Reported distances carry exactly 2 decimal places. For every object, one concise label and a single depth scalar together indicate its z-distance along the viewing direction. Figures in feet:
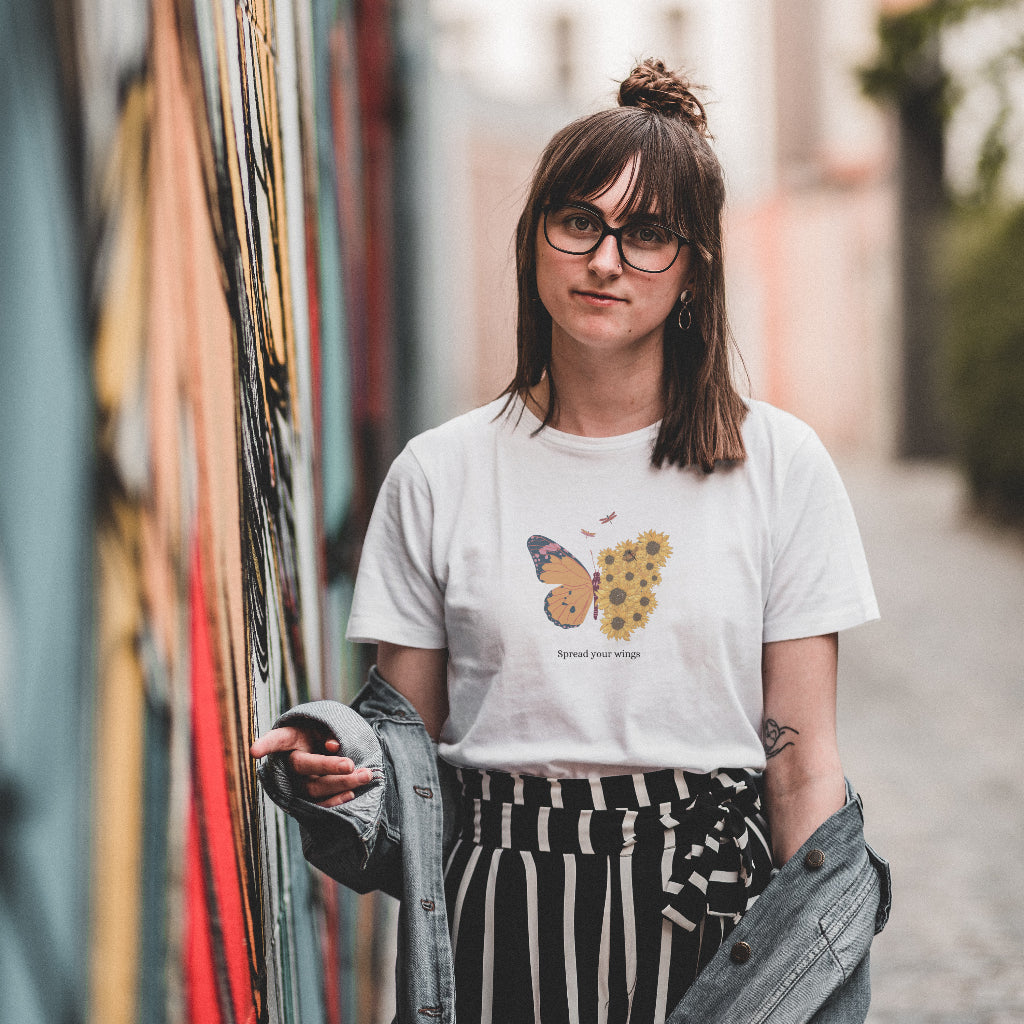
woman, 8.77
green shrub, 44.54
